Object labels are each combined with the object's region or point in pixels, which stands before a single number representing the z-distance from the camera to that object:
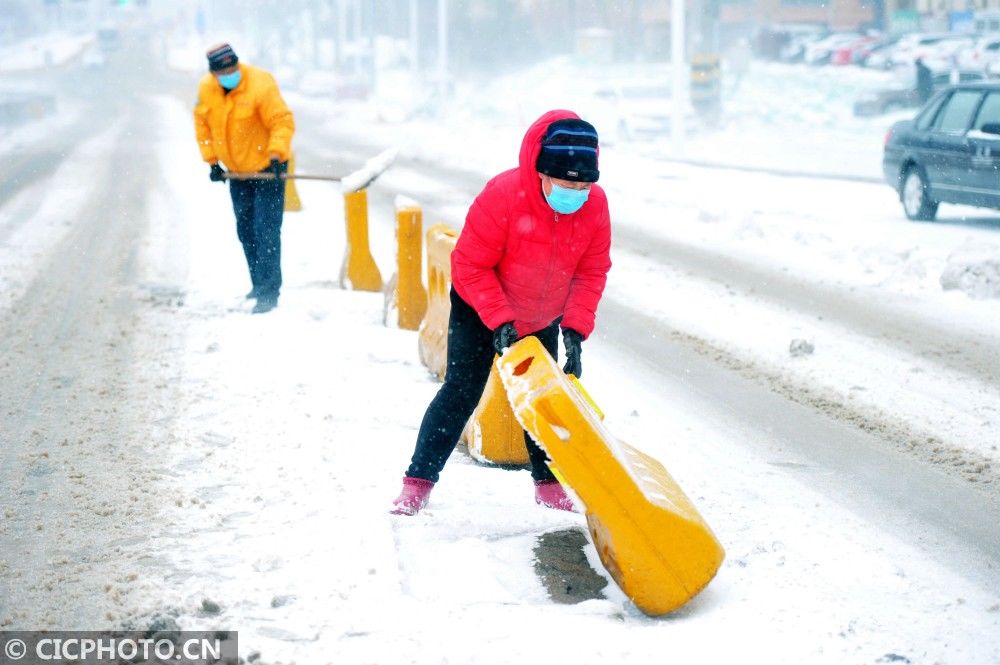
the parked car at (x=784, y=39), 50.91
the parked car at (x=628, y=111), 30.81
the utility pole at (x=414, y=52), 50.47
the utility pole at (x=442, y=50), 42.12
